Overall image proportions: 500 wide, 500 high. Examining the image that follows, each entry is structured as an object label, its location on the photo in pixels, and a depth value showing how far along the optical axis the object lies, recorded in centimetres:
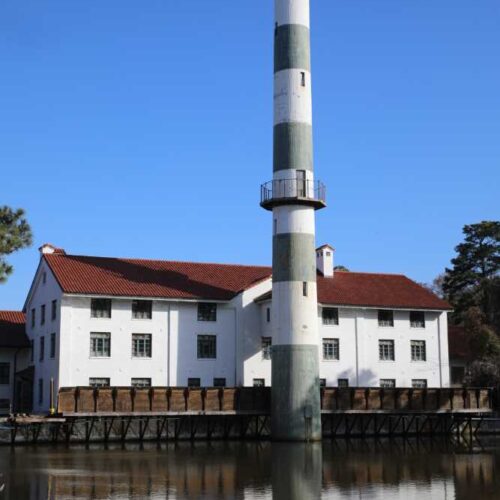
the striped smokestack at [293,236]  4397
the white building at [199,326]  4828
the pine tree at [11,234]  4122
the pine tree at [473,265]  7144
